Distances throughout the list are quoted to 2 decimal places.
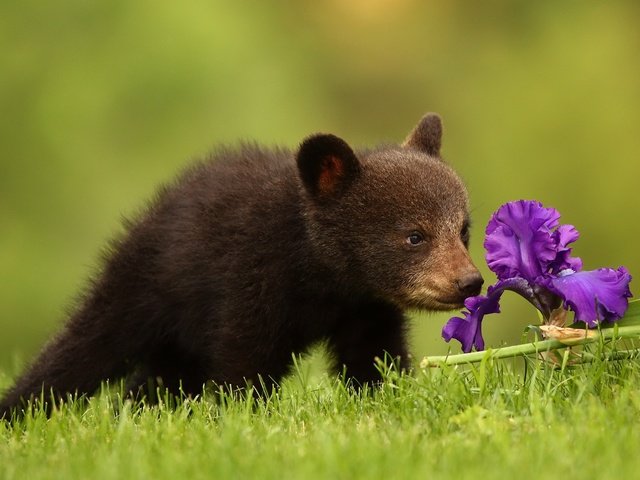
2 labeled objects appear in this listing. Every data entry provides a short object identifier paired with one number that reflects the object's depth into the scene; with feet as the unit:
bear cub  37.68
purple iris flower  32.58
